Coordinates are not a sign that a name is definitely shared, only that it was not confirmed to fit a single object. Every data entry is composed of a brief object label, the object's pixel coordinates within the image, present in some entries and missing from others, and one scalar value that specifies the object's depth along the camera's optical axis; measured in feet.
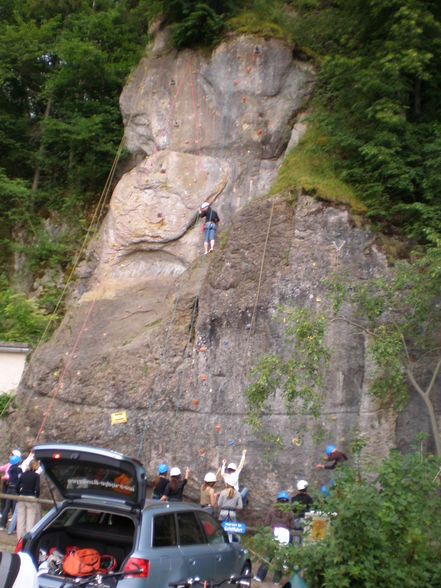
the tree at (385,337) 33.04
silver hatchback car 21.21
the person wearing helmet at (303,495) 32.55
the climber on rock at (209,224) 53.67
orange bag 21.57
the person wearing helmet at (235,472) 37.52
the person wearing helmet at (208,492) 35.94
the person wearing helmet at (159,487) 35.58
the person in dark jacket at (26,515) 34.73
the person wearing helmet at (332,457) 35.47
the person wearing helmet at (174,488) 35.40
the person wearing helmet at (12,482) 40.24
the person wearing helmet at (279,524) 23.61
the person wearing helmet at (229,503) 35.22
